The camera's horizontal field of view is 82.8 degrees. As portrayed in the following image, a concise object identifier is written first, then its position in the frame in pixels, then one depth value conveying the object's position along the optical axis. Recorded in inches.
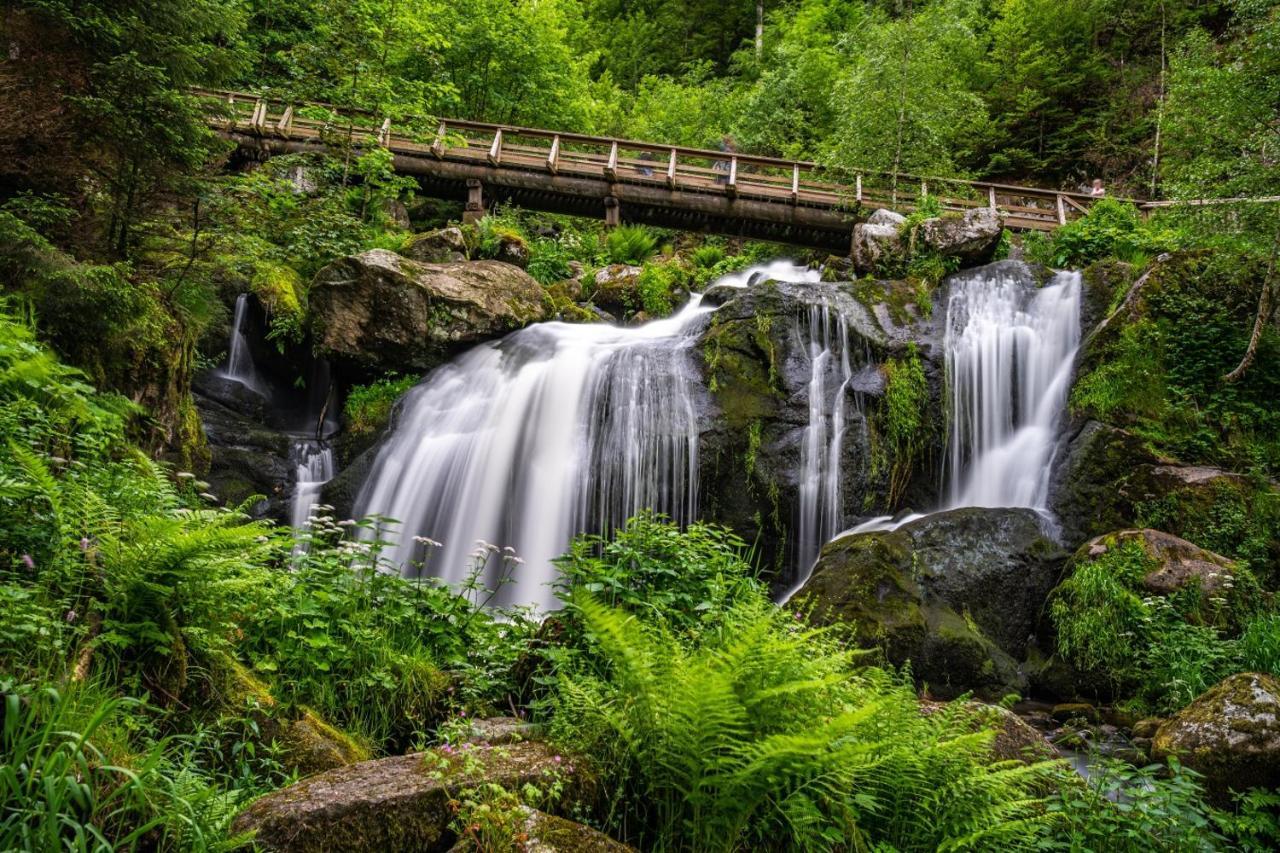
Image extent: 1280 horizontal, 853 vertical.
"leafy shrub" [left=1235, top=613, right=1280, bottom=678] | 228.7
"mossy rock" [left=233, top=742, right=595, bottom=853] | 86.6
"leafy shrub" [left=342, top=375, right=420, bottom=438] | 459.5
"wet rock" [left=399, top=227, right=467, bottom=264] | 567.8
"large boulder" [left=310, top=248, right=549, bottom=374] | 466.0
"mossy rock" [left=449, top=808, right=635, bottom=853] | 87.0
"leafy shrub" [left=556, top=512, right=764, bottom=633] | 159.5
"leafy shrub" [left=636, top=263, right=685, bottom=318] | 599.2
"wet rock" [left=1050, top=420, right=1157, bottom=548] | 336.2
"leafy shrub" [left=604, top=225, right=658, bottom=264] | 710.5
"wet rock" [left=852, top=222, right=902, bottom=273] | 525.3
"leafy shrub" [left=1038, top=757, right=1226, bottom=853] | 121.7
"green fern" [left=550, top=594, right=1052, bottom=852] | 91.6
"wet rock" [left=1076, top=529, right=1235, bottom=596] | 273.4
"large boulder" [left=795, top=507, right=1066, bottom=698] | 264.1
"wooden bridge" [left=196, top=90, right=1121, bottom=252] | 690.8
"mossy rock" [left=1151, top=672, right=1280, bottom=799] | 158.9
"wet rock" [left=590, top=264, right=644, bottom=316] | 604.7
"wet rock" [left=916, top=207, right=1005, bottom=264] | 496.1
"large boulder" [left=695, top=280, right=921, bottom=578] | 374.6
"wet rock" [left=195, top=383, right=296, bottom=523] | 411.2
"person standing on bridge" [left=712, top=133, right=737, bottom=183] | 1057.4
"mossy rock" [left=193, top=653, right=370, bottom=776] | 116.9
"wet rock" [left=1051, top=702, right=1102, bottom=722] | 245.8
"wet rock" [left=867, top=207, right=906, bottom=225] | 540.4
